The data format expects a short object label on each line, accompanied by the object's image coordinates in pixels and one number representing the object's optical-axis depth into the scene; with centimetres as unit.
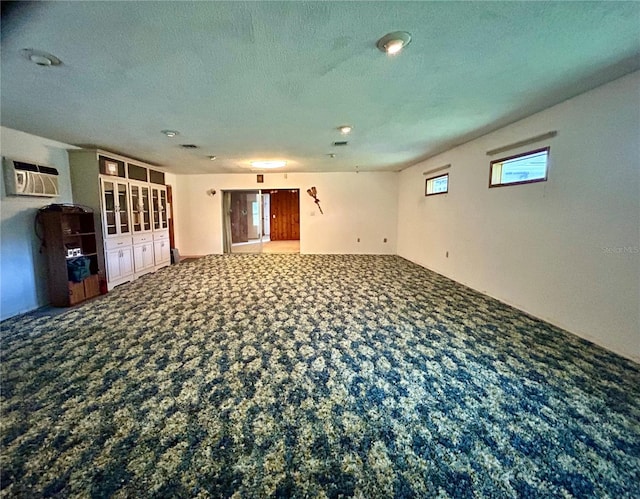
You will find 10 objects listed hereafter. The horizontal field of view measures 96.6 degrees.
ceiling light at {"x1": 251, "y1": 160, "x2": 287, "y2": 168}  632
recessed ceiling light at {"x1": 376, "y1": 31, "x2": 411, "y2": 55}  181
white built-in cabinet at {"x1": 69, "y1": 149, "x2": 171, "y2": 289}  464
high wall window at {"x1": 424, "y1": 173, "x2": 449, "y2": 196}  567
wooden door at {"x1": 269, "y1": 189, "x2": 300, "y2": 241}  1170
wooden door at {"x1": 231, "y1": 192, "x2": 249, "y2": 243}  960
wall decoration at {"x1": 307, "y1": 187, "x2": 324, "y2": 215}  823
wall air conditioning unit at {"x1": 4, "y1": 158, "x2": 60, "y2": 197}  358
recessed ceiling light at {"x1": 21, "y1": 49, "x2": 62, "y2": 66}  194
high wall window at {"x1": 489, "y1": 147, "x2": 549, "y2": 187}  337
